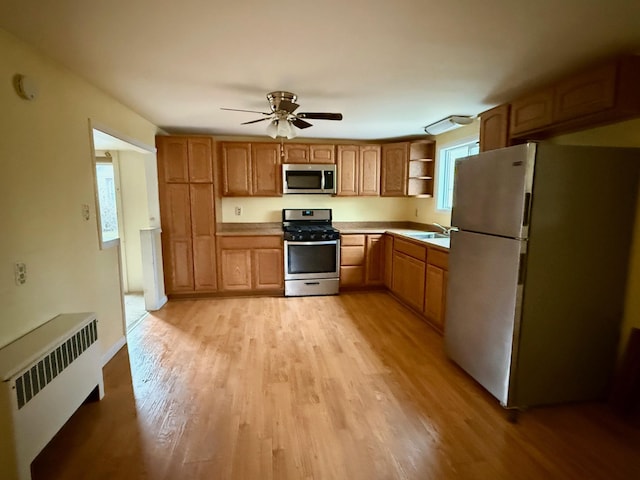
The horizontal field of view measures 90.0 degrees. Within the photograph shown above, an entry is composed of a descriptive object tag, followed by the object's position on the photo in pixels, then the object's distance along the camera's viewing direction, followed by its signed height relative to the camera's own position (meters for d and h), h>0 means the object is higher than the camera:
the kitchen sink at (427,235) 3.94 -0.42
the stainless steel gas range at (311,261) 4.27 -0.81
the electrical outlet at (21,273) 1.73 -0.40
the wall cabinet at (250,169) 4.28 +0.42
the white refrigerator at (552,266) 1.85 -0.39
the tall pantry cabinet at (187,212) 3.97 -0.15
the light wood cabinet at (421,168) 4.43 +0.46
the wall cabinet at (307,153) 4.41 +0.66
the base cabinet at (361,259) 4.43 -0.81
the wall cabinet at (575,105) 1.80 +0.64
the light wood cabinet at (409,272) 3.51 -0.83
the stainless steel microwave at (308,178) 4.39 +0.32
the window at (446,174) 4.14 +0.36
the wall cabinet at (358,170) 4.55 +0.45
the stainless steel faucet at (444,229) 4.02 -0.34
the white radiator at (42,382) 1.35 -0.92
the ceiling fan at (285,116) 2.49 +0.70
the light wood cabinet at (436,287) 3.09 -0.85
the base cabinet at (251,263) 4.23 -0.83
